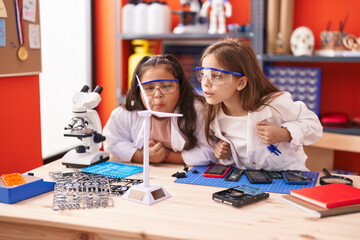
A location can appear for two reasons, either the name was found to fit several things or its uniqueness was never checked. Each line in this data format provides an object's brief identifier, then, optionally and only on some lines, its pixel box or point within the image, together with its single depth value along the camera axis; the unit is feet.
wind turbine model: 4.42
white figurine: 10.00
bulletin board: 6.44
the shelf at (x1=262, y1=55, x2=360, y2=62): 8.80
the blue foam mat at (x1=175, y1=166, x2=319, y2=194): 4.83
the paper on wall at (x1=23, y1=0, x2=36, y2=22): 6.84
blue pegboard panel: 9.30
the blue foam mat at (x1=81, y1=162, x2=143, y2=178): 5.40
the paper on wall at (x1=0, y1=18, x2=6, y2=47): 6.31
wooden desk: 3.62
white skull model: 9.22
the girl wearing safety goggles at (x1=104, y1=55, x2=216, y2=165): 6.00
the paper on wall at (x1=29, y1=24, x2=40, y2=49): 7.11
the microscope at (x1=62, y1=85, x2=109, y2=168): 5.74
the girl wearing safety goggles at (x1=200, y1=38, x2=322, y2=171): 5.43
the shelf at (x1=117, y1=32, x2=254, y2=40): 9.62
